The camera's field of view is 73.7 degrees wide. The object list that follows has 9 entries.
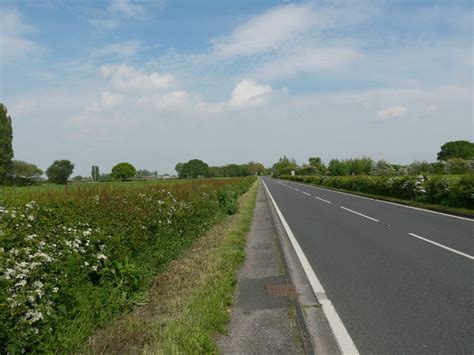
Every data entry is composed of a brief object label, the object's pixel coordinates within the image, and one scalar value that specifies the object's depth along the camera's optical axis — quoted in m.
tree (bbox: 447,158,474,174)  35.34
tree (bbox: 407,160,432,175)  37.04
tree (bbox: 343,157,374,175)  70.34
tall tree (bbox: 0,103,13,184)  50.25
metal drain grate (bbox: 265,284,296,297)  4.72
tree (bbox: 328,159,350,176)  84.06
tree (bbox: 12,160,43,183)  78.08
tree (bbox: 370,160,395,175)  40.35
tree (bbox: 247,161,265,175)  182.12
